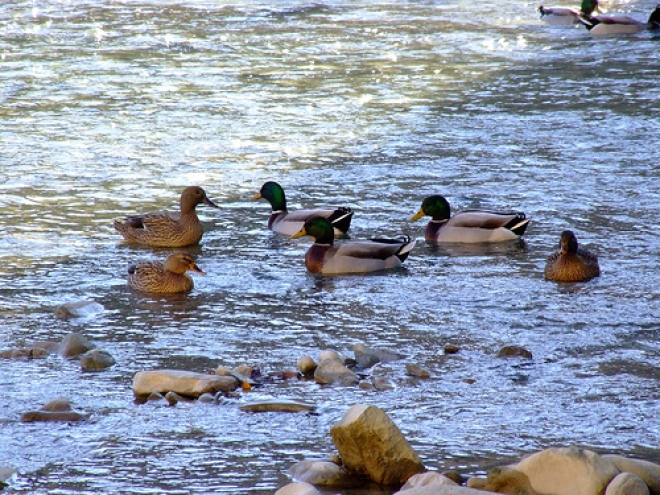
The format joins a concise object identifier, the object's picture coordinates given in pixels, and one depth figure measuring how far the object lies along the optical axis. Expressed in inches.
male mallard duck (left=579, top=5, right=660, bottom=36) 1680.6
